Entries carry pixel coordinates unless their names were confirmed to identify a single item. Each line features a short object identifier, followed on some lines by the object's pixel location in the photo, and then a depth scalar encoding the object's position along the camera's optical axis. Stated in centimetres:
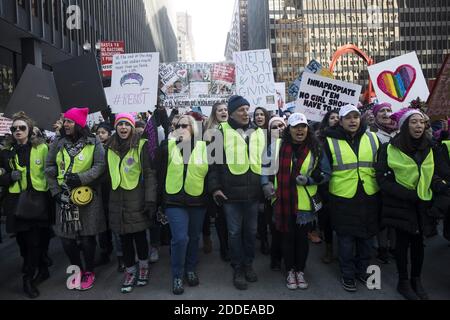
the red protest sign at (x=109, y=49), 1570
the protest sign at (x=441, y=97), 560
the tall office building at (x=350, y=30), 9156
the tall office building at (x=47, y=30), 1546
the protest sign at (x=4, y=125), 712
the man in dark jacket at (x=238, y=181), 427
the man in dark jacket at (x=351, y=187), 409
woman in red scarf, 422
